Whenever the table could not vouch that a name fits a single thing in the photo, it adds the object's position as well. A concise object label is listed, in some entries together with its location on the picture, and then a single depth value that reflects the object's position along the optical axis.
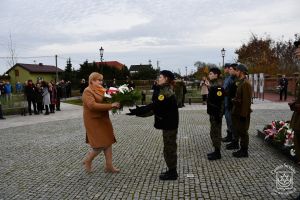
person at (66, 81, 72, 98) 23.78
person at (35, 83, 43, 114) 13.65
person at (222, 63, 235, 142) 6.40
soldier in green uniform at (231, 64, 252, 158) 5.67
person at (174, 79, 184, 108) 14.32
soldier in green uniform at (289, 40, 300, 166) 3.72
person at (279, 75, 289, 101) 17.08
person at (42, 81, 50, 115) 13.63
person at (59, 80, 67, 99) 22.58
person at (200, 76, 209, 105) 15.64
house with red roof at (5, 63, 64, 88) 49.41
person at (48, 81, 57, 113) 14.12
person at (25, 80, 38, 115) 13.54
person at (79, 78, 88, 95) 18.76
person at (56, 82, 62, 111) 15.22
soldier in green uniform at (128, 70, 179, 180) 4.51
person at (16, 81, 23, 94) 24.69
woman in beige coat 4.75
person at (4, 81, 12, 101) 16.00
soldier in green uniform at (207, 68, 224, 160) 5.50
